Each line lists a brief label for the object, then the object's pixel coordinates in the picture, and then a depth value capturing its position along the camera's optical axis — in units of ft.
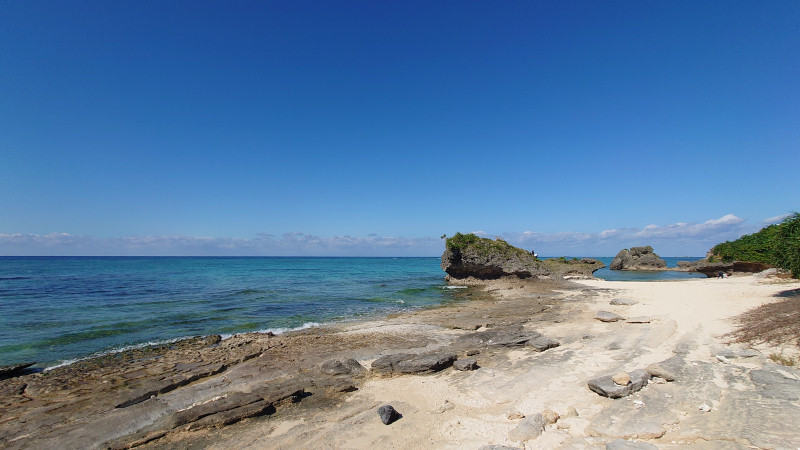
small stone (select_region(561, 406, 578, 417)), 19.40
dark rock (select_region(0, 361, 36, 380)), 32.48
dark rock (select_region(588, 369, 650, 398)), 20.81
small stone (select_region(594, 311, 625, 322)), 44.73
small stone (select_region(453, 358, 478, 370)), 29.19
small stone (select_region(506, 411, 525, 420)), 19.57
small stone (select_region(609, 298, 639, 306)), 58.13
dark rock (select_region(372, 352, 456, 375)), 29.25
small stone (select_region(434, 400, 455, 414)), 21.57
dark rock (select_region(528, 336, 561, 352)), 33.70
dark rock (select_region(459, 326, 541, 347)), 36.45
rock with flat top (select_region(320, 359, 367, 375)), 29.94
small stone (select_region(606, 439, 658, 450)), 15.07
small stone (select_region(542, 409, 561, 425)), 18.69
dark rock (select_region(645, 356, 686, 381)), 23.24
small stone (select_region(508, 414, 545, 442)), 17.17
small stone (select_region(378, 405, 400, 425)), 20.06
